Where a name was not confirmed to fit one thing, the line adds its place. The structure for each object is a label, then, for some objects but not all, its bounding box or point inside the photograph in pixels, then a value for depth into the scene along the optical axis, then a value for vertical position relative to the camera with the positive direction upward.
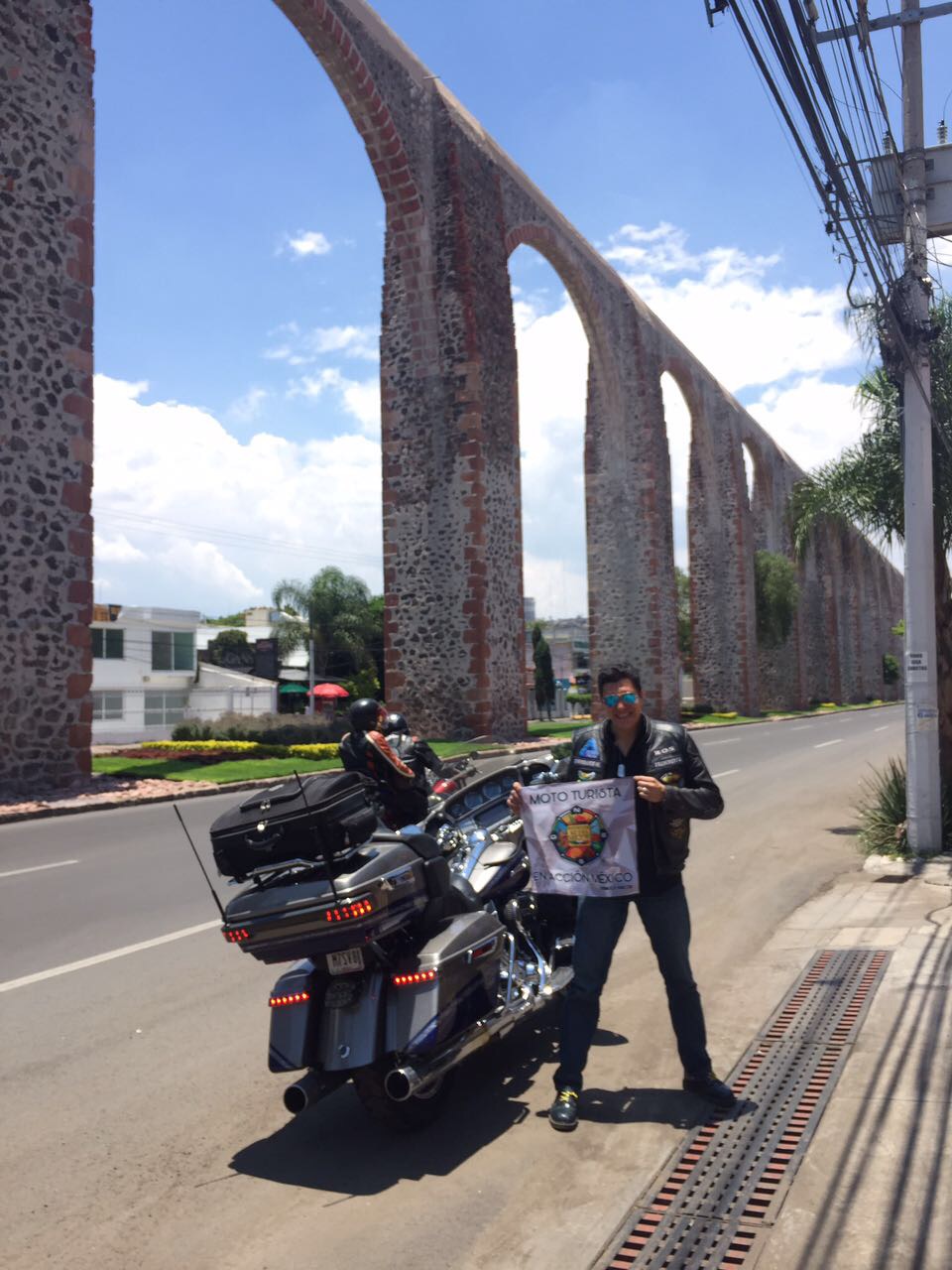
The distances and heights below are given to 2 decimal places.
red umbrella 43.94 -0.32
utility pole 9.49 +1.39
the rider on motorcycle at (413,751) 7.00 -0.45
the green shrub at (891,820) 9.91 -1.39
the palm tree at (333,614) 62.06 +3.97
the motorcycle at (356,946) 3.86 -0.99
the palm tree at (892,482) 11.25 +2.18
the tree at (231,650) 71.69 +2.32
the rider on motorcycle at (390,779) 6.16 -0.55
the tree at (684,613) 58.91 +3.52
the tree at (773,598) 51.41 +3.70
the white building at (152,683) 46.53 +0.12
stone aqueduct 15.30 +5.90
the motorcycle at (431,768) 6.29 -0.54
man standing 4.30 -0.88
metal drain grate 3.26 -1.69
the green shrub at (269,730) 23.08 -1.02
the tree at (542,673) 71.06 +0.47
